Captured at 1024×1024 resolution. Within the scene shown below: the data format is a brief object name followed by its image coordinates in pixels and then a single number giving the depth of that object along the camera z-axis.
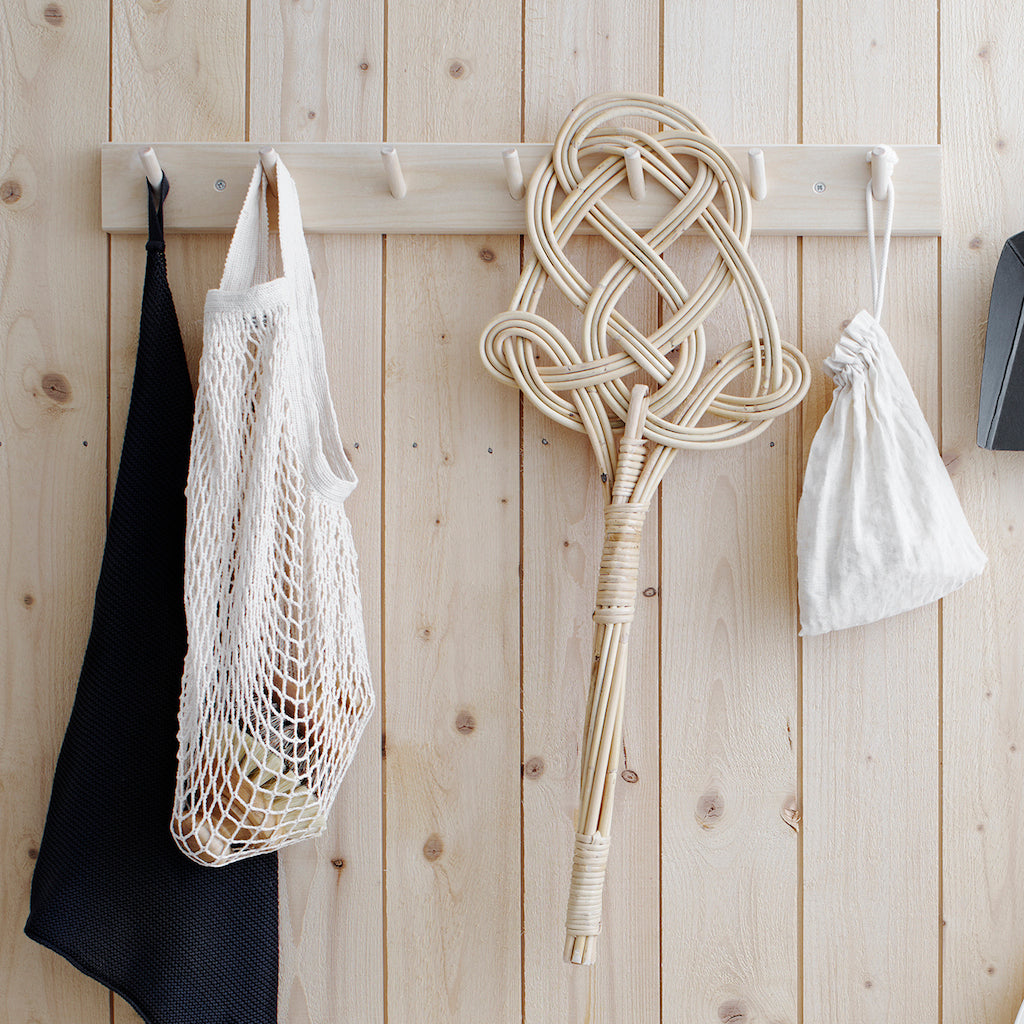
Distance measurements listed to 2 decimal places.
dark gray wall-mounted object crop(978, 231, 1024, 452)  0.83
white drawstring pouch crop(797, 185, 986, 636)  0.79
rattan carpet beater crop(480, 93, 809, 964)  0.79
